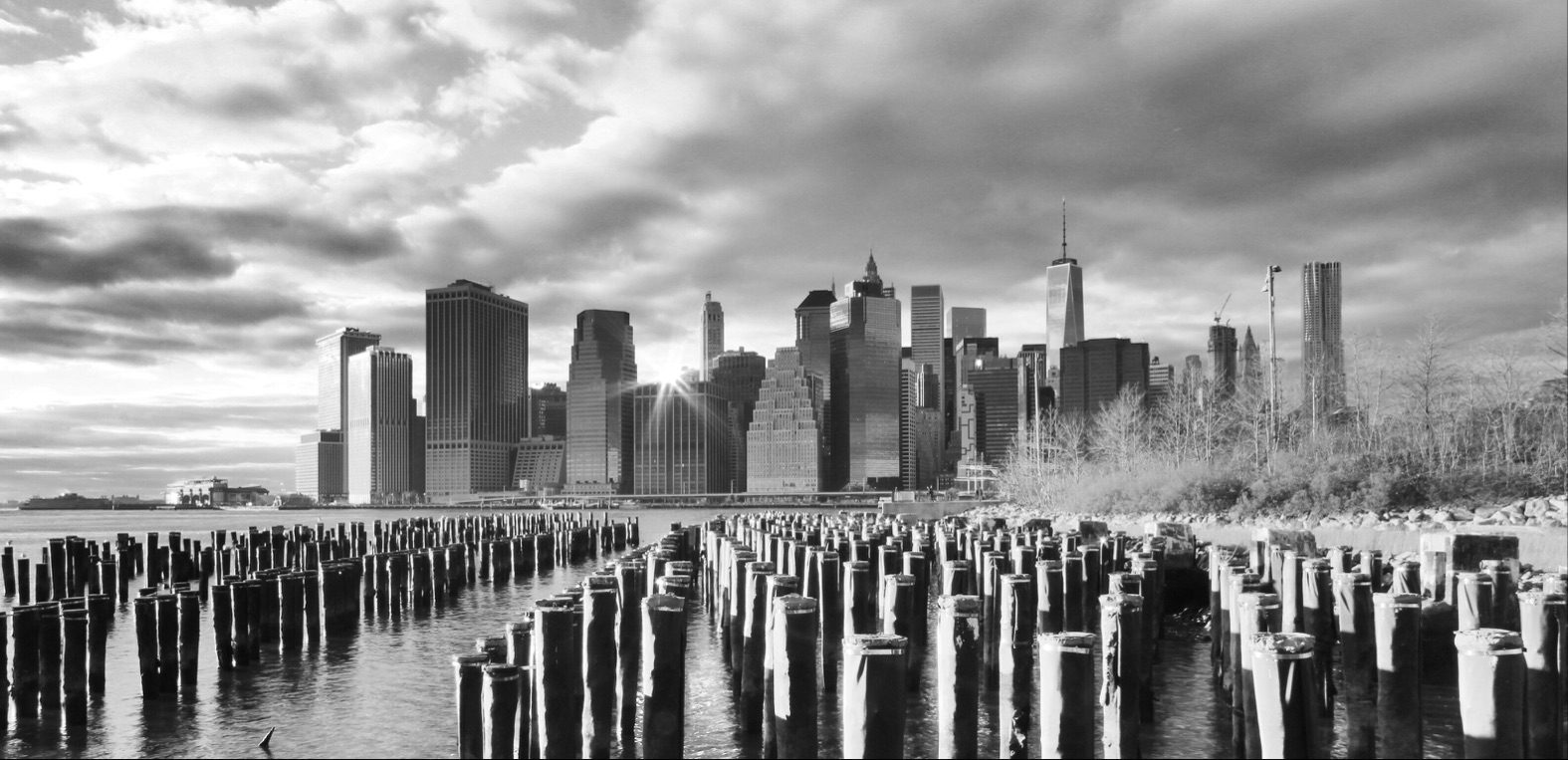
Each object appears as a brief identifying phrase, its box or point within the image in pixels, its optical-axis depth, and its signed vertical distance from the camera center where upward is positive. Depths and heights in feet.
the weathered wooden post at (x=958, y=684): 33.19 -8.66
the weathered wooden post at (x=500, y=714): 34.47 -9.64
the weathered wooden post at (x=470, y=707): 36.04 -9.80
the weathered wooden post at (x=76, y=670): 56.24 -12.96
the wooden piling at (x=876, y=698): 28.78 -7.83
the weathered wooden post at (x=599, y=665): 38.73 -9.27
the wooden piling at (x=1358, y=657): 38.47 -9.23
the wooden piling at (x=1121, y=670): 33.47 -8.61
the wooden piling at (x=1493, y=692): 27.96 -7.72
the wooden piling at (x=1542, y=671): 33.04 -8.63
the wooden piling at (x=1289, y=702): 29.22 -8.21
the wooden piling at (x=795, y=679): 34.76 -8.82
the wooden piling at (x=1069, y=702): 29.35 -8.12
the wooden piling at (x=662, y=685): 38.04 -9.70
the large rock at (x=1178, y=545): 82.23 -10.76
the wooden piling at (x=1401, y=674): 34.06 -8.76
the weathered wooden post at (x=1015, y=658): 39.86 -9.56
